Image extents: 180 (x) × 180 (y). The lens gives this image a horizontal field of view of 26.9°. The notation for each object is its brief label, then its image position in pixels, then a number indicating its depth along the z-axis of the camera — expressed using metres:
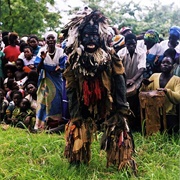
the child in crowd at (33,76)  6.18
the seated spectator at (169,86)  4.71
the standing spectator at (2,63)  6.56
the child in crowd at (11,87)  6.29
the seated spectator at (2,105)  6.20
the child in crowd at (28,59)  6.24
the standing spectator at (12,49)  6.65
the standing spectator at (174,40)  5.16
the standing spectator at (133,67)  5.07
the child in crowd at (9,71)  6.43
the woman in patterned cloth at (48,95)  5.64
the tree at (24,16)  13.26
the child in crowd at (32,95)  5.97
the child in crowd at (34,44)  6.54
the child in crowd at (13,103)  6.03
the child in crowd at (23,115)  5.81
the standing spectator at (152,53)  5.26
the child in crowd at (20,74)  6.28
